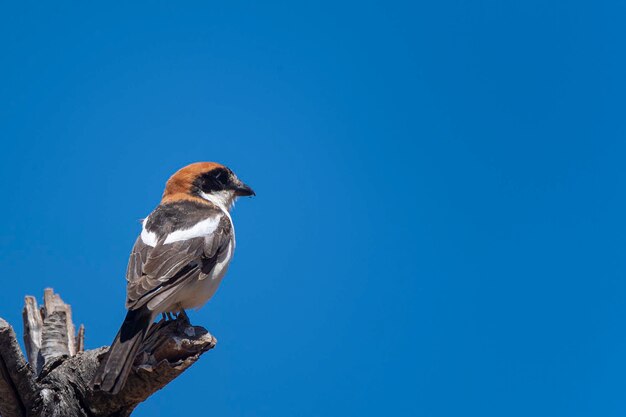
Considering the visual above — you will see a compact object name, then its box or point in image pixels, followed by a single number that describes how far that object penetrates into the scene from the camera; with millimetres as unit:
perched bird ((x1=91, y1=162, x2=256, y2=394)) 10883
